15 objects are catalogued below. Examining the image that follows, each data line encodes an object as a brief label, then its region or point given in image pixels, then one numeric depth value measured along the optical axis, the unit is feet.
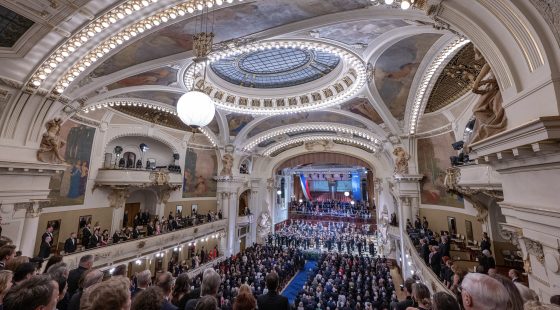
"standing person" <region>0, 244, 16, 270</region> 10.45
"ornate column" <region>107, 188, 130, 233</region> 39.73
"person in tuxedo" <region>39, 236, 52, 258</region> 22.86
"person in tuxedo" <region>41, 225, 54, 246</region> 23.92
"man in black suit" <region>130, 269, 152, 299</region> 9.58
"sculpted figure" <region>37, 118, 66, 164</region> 21.11
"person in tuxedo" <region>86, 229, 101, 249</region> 29.68
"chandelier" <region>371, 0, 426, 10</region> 11.46
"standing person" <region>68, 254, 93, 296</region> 10.63
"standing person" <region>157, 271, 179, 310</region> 8.86
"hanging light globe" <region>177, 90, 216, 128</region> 13.39
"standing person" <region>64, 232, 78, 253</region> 26.55
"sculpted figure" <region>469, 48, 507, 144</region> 11.35
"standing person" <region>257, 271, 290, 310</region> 9.38
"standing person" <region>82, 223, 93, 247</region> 29.91
